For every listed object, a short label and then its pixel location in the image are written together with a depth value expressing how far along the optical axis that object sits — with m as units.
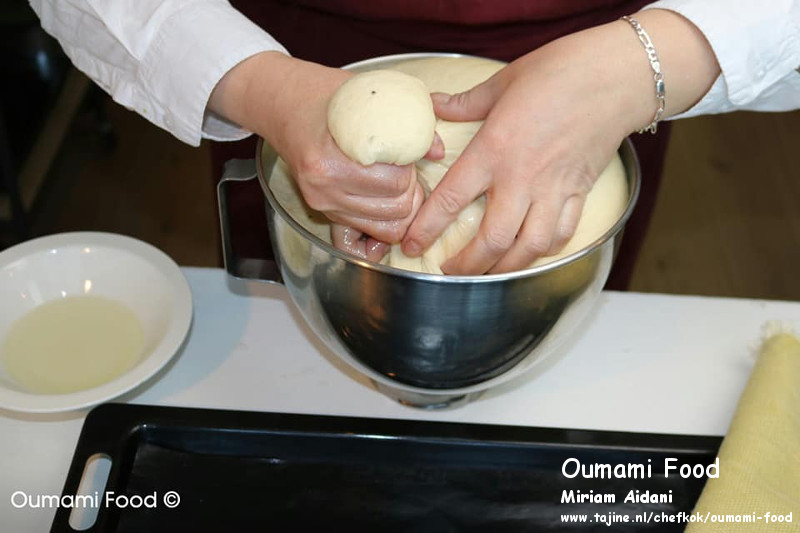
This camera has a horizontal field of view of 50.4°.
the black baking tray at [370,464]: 0.68
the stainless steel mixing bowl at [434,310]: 0.58
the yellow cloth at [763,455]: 0.65
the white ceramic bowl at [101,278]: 0.79
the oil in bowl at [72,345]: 0.75
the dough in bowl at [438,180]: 0.68
